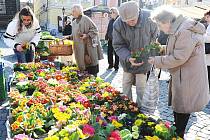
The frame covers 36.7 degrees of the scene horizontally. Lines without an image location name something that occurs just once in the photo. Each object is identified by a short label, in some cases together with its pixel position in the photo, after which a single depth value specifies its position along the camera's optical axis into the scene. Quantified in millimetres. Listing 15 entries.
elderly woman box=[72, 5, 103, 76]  5039
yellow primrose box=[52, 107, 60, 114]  2662
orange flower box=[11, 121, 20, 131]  2411
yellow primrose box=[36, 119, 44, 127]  2500
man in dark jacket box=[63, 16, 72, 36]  8328
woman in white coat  4590
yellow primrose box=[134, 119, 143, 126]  2559
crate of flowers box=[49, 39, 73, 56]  5254
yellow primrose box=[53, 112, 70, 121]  2492
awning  7836
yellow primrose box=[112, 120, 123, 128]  2503
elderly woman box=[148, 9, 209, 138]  2770
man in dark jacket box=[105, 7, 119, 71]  6664
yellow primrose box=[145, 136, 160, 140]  2283
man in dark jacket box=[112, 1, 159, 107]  3570
